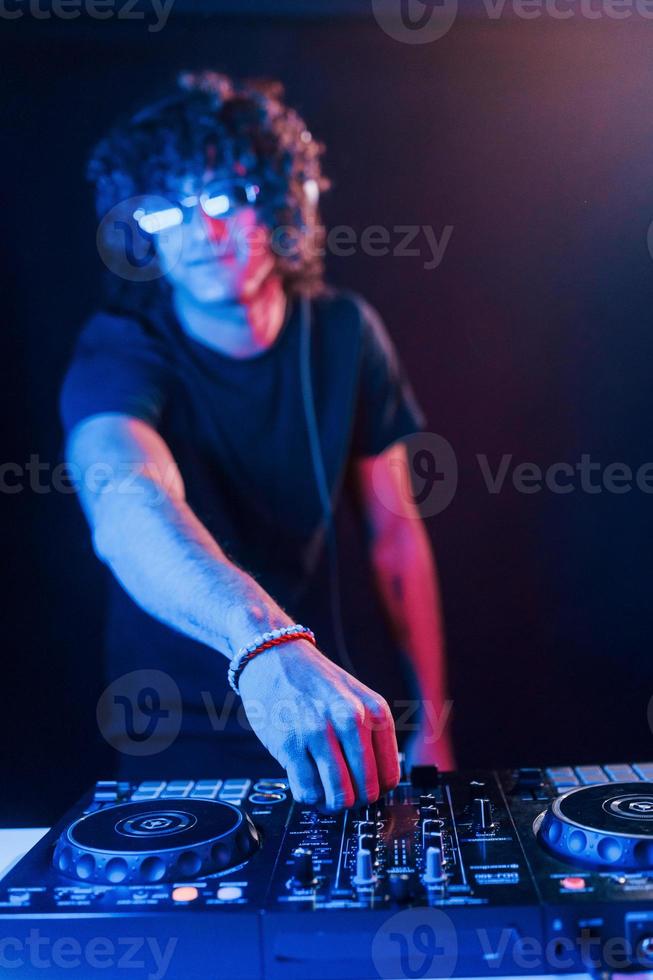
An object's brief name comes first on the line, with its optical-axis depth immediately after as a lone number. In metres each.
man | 1.77
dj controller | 1.06
